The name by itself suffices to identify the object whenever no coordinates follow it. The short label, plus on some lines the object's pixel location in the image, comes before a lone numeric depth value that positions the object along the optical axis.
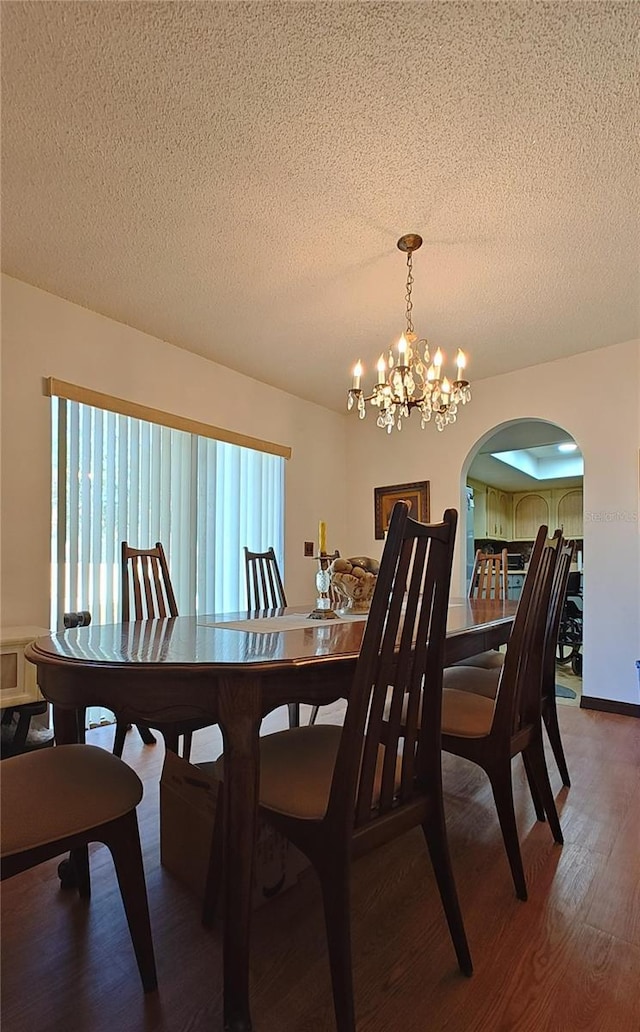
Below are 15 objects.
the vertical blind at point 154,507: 2.93
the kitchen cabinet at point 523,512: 7.28
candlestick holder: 2.17
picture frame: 4.41
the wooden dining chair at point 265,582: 2.90
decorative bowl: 2.19
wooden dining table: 1.04
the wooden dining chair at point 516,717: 1.51
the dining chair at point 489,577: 3.33
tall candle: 2.19
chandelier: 2.38
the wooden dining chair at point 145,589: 2.31
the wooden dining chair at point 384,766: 1.02
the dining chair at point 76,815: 0.99
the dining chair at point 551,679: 2.10
